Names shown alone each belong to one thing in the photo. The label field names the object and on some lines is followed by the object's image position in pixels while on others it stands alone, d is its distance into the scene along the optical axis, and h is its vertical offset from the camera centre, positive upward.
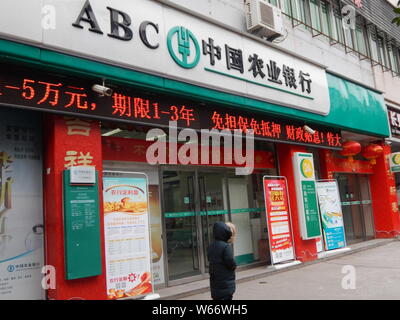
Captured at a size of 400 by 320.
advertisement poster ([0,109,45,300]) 5.20 +0.27
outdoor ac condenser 8.37 +4.17
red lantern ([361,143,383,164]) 12.30 +1.58
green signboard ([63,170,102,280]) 5.05 -0.12
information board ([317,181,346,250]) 9.77 -0.29
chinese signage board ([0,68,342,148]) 4.80 +1.73
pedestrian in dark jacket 4.40 -0.62
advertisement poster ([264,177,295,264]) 8.24 -0.28
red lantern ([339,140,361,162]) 11.25 +1.56
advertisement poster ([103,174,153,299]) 5.63 -0.29
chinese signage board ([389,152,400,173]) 12.84 +1.24
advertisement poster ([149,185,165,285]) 6.92 -0.36
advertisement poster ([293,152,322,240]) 8.95 +0.19
